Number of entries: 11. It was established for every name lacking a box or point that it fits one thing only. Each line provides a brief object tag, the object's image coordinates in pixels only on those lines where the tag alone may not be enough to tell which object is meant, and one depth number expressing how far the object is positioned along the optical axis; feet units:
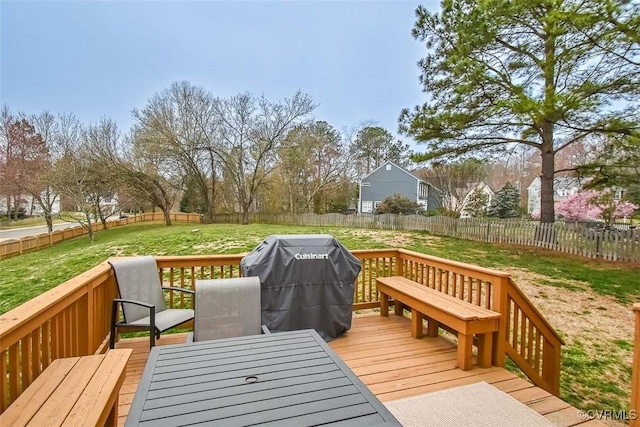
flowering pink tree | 42.55
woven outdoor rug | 7.02
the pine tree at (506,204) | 66.59
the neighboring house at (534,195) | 78.38
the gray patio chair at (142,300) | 9.44
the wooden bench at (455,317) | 9.27
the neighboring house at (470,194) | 59.98
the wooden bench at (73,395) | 4.54
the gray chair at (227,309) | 8.16
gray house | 77.10
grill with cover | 10.45
